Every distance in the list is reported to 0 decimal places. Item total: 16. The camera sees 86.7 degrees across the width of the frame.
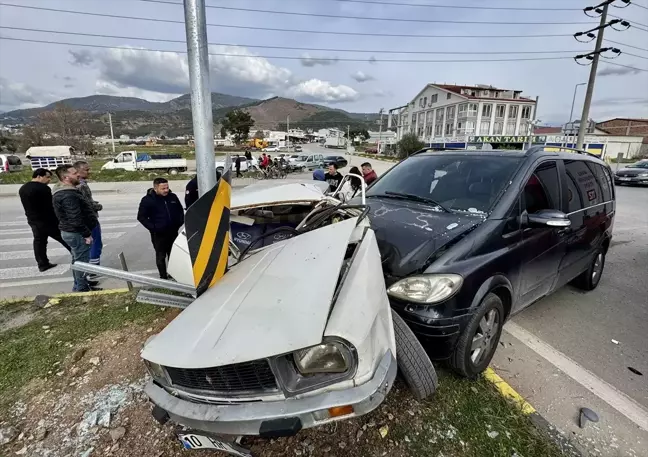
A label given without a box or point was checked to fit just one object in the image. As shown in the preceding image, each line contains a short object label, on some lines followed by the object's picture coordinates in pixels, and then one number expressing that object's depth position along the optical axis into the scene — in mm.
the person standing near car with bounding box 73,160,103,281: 5112
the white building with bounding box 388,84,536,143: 55000
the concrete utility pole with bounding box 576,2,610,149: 15297
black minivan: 2406
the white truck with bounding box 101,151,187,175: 25734
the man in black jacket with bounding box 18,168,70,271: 5141
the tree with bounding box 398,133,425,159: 44281
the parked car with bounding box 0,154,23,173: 25516
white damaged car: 1612
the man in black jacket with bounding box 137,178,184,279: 4578
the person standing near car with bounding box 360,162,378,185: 8289
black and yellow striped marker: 2039
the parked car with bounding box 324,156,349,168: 31897
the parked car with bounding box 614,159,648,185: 17641
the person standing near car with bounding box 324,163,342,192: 9234
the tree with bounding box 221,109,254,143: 79125
